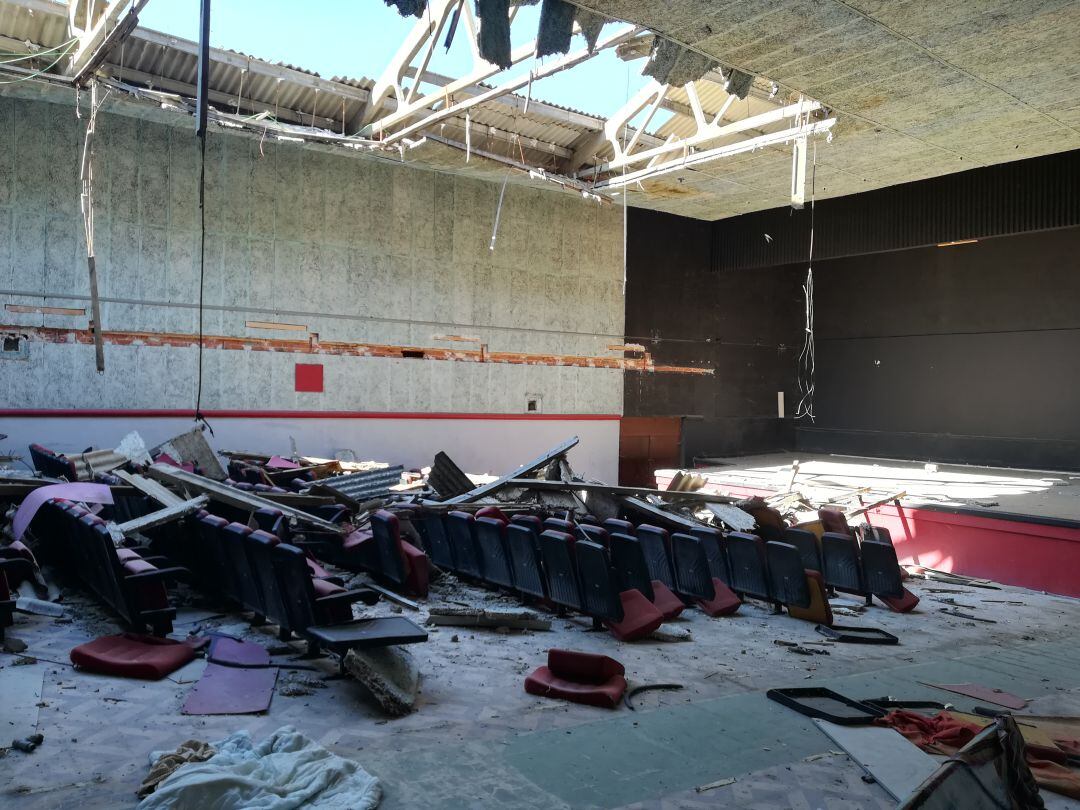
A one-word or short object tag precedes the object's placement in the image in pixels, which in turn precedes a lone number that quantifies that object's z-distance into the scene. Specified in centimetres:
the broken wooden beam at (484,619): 626
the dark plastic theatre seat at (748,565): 761
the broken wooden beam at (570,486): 1057
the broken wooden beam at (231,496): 732
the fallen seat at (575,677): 473
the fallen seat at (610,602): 618
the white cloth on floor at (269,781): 315
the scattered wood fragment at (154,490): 726
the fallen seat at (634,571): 669
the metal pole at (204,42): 548
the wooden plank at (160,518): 621
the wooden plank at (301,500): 826
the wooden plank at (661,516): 977
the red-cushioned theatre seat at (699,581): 746
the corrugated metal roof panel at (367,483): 1033
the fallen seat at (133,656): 466
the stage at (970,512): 1033
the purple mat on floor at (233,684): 427
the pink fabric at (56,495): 689
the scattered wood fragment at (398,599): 631
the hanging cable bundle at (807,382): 2045
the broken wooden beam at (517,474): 1002
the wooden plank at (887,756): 371
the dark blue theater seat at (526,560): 690
